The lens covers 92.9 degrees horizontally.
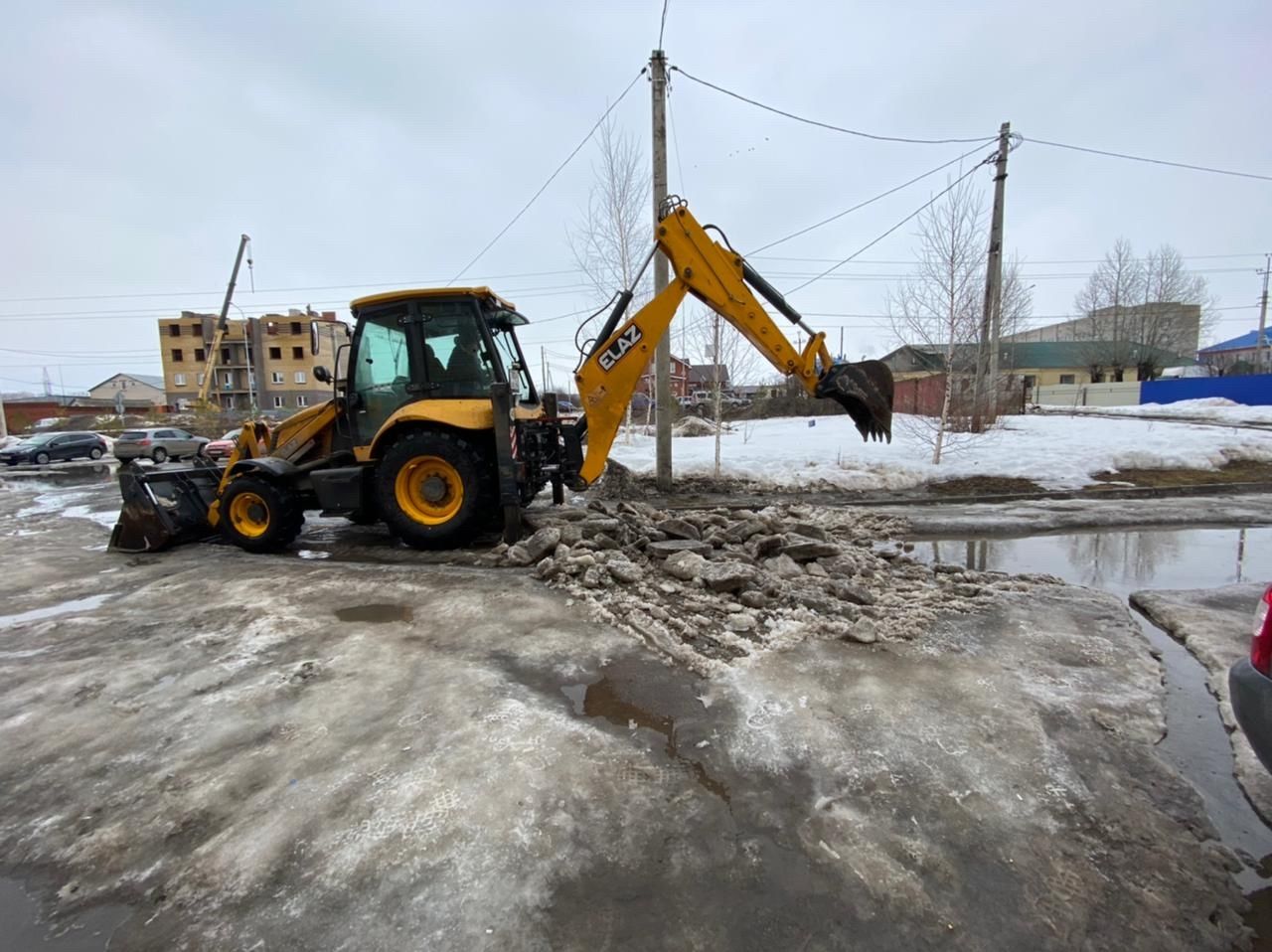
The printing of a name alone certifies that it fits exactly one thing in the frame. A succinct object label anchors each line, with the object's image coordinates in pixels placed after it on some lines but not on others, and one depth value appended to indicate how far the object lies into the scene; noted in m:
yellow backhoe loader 6.84
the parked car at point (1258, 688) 2.30
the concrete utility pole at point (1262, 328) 49.87
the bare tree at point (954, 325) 11.95
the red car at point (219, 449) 23.00
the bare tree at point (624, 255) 16.56
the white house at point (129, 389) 81.81
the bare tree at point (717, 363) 12.20
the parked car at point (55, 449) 25.27
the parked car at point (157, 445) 25.84
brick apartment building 65.88
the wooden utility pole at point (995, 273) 16.12
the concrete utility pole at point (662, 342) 10.59
